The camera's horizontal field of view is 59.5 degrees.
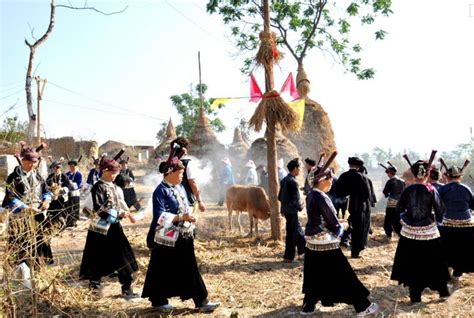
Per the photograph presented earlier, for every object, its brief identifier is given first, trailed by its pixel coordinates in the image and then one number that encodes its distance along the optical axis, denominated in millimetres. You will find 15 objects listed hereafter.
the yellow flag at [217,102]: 9818
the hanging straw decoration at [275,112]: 9117
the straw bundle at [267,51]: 9227
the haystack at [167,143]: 25427
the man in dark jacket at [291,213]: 8035
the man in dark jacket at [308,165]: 9011
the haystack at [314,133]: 20484
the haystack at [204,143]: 22484
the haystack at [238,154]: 22719
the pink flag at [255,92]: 9352
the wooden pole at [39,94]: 19650
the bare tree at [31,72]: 15203
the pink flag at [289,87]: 9364
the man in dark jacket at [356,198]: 8383
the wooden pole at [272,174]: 9486
